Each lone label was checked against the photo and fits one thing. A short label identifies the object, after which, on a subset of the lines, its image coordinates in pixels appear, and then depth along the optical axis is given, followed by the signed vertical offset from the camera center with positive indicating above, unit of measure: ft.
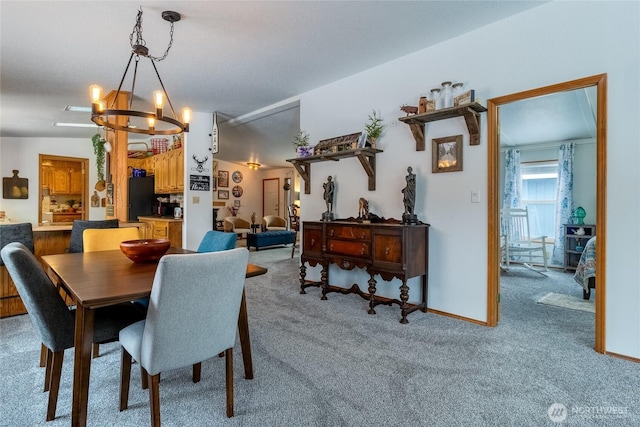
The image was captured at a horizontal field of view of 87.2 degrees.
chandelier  7.63 +2.50
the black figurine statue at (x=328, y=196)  12.75 +0.54
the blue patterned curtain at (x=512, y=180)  20.21 +1.84
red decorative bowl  6.73 -0.81
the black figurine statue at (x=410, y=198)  10.39 +0.38
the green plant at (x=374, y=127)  11.73 +2.93
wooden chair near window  17.68 -1.63
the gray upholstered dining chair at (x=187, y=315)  4.44 -1.50
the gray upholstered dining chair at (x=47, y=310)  5.00 -1.57
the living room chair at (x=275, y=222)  31.14 -1.11
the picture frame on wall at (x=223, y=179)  33.83 +3.20
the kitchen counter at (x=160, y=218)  17.12 -0.44
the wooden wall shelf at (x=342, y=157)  11.65 +1.95
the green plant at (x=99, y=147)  16.91 +3.23
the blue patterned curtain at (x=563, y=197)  18.20 +0.73
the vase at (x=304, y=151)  13.57 +2.42
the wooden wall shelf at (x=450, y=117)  9.21 +2.74
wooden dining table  4.55 -1.13
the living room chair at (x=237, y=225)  30.55 -1.46
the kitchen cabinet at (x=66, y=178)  27.25 +2.62
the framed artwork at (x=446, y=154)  10.02 +1.73
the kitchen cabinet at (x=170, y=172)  17.71 +2.13
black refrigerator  19.45 +0.76
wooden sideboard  9.84 -1.33
